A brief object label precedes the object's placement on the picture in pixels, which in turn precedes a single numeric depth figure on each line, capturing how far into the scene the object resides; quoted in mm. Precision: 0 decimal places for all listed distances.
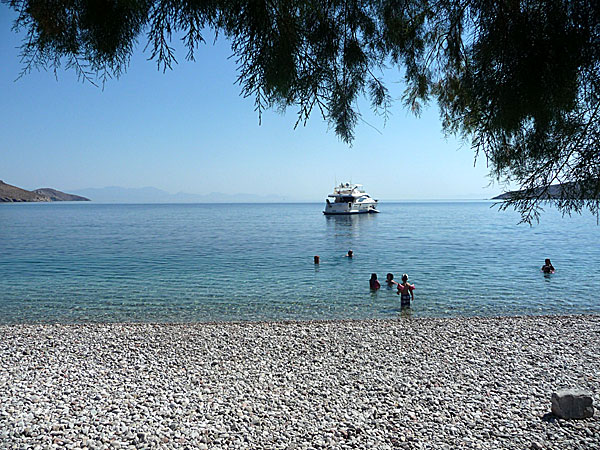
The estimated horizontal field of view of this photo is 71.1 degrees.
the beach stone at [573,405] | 5238
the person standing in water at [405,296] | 13305
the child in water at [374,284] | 16312
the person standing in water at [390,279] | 16641
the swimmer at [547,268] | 20312
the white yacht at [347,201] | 84750
